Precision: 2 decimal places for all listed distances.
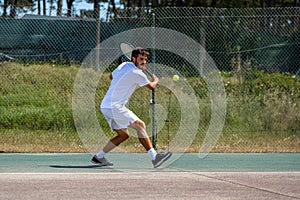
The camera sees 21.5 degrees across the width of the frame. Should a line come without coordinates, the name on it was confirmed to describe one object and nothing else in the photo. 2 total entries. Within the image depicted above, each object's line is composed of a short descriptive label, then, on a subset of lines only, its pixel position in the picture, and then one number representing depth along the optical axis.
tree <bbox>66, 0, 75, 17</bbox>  54.89
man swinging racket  11.80
